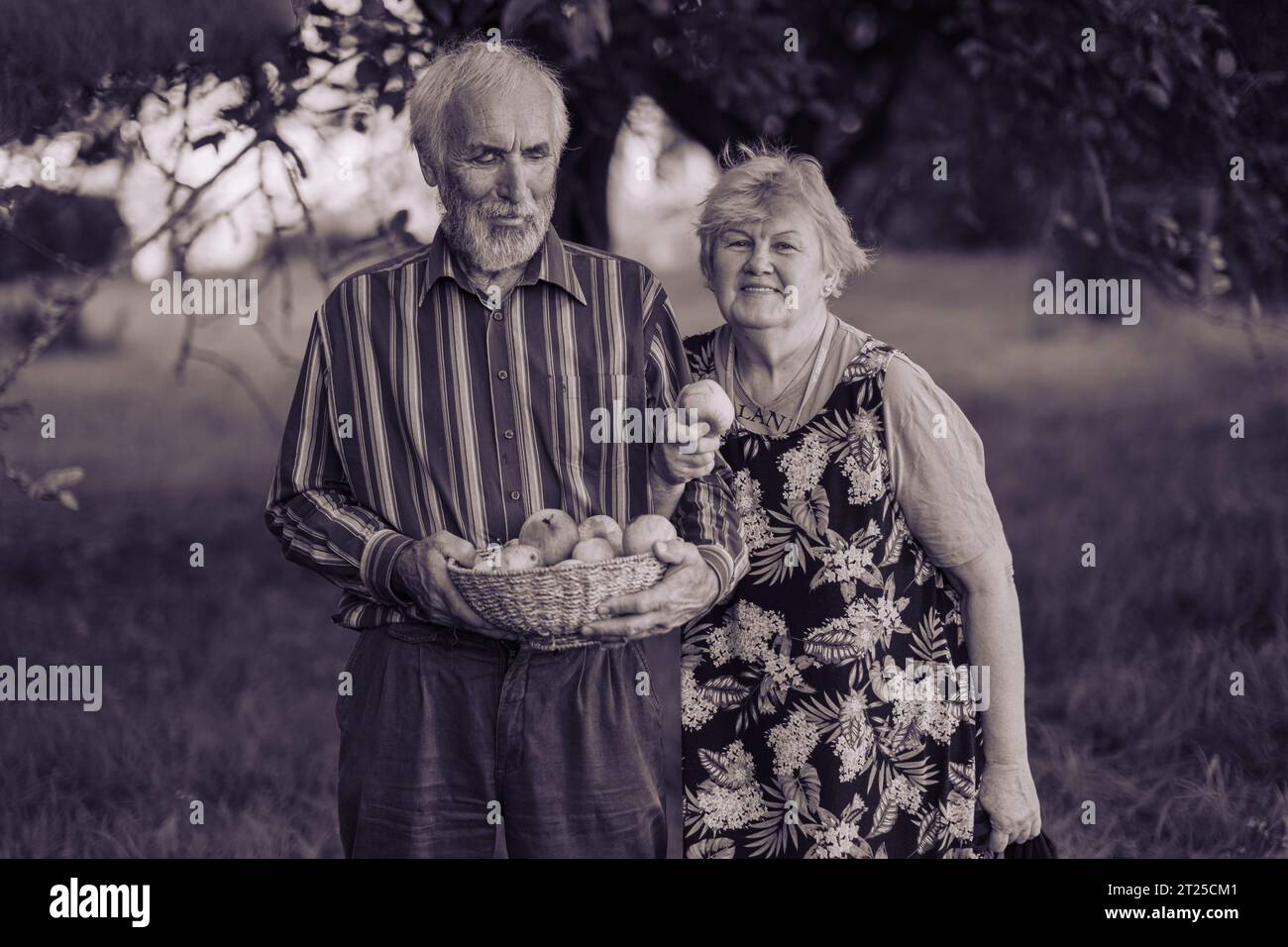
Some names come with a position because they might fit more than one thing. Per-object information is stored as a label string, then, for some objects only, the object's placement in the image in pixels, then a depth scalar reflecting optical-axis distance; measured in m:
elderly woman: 2.52
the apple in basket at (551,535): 2.33
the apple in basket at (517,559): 2.26
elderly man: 2.43
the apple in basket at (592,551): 2.29
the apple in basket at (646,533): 2.35
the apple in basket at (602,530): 2.37
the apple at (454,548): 2.33
